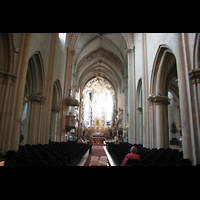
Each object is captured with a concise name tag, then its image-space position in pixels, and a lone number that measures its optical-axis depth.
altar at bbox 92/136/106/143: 28.48
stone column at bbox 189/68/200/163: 6.43
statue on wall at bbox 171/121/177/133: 22.26
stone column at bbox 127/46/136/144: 16.98
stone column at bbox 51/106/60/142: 16.25
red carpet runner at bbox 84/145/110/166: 8.82
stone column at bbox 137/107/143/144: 16.14
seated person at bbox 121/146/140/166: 4.23
